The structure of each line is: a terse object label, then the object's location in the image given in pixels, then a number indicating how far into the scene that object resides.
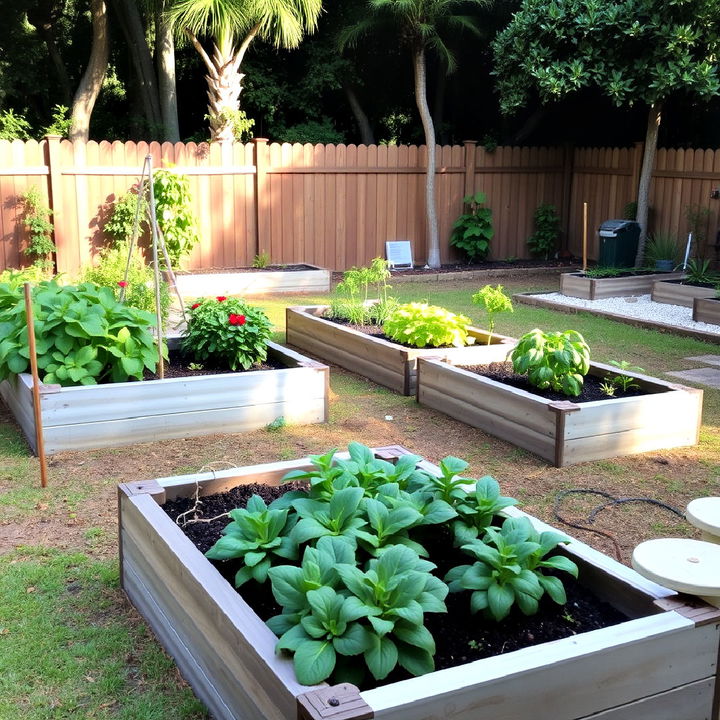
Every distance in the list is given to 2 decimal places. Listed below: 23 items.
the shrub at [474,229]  13.62
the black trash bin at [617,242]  11.95
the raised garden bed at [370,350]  6.43
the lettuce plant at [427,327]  6.58
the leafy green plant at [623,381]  5.61
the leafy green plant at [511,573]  2.61
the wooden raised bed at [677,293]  9.95
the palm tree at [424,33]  12.68
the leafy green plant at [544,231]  14.35
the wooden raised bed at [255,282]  10.75
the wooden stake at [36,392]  4.44
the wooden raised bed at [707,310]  9.02
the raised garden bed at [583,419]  5.03
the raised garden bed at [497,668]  2.15
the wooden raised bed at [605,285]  10.70
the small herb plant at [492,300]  6.37
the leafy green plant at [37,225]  10.72
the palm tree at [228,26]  12.26
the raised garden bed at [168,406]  5.12
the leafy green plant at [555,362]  5.37
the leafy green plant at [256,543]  2.78
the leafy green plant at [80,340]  5.29
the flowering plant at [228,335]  5.93
